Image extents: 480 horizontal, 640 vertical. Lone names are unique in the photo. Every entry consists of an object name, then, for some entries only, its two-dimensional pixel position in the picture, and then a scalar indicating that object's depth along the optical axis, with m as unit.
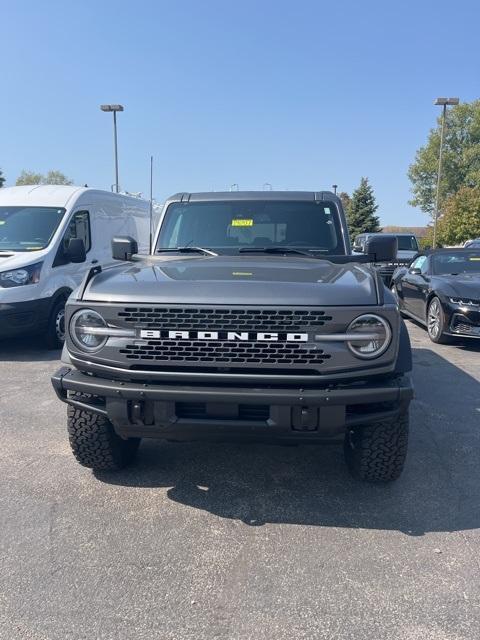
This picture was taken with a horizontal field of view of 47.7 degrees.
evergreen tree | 46.34
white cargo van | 7.02
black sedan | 7.58
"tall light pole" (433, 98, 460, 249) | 26.06
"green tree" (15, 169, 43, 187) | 55.93
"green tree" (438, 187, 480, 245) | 35.84
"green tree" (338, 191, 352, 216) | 61.77
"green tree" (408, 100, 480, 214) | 65.38
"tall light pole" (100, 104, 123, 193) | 24.00
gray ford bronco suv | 2.81
